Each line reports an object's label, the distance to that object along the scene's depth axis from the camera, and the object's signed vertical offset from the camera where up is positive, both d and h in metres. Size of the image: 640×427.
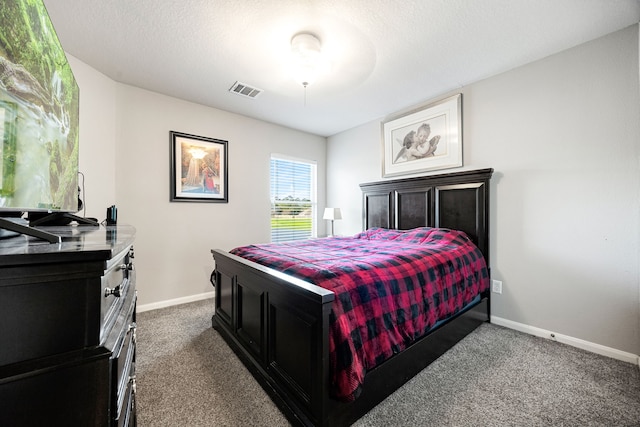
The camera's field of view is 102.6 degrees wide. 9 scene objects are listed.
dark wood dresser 0.46 -0.24
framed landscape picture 3.17 +0.58
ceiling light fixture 2.04 +1.38
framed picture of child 2.99 +0.95
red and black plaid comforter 1.26 -0.48
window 4.17 +0.25
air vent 2.86 +1.43
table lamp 4.19 -0.01
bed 1.25 -0.73
